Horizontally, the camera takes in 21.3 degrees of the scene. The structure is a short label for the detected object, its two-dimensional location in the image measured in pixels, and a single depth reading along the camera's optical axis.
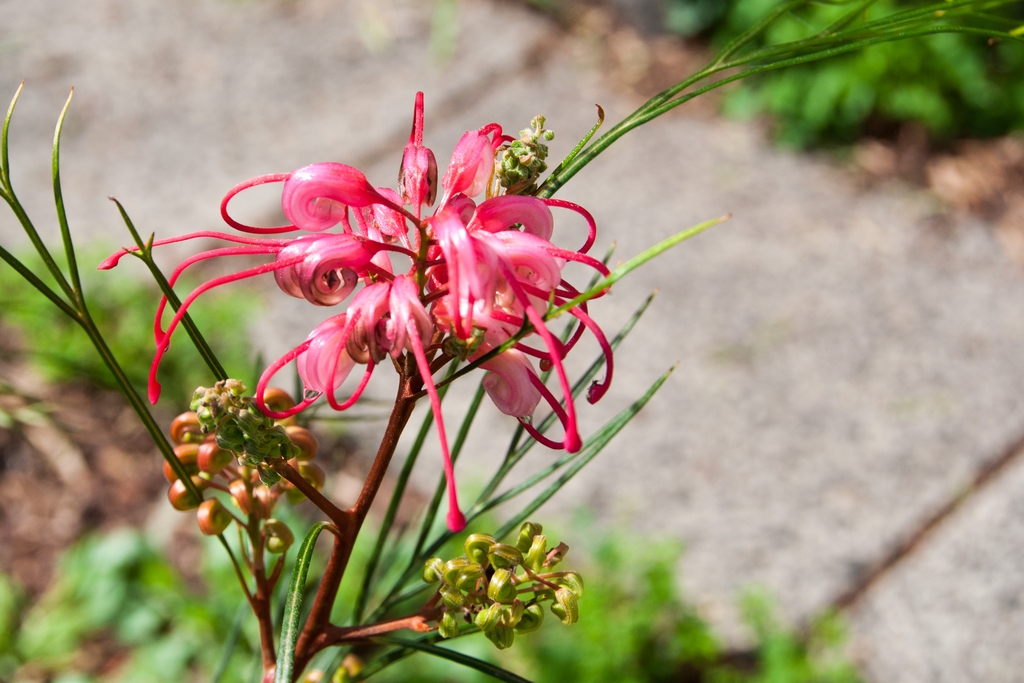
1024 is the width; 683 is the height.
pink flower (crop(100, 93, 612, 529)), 0.28
